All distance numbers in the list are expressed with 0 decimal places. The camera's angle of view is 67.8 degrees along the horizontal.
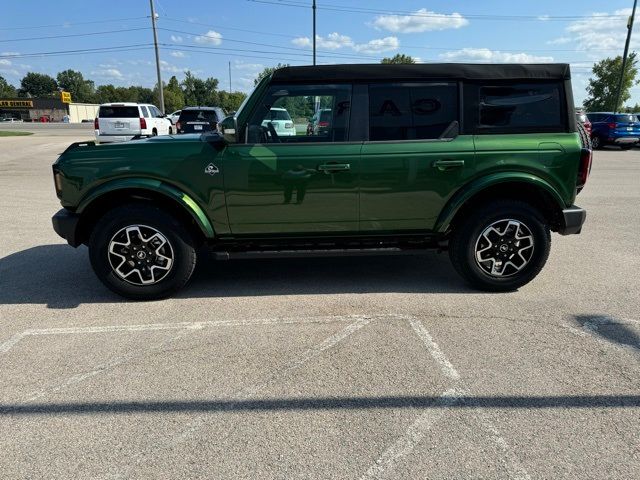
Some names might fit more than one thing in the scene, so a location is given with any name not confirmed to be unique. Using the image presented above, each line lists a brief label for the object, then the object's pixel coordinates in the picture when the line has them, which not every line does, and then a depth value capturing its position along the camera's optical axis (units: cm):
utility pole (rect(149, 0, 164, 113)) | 3434
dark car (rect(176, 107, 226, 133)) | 1780
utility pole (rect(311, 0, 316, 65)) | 2978
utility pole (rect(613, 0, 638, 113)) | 2730
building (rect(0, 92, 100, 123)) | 10052
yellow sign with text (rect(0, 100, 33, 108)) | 10212
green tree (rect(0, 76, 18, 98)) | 14588
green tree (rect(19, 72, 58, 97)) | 15462
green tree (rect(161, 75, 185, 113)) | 9225
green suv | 410
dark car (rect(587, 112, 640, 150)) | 2067
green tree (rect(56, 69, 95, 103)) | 14541
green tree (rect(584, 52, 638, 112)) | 4405
